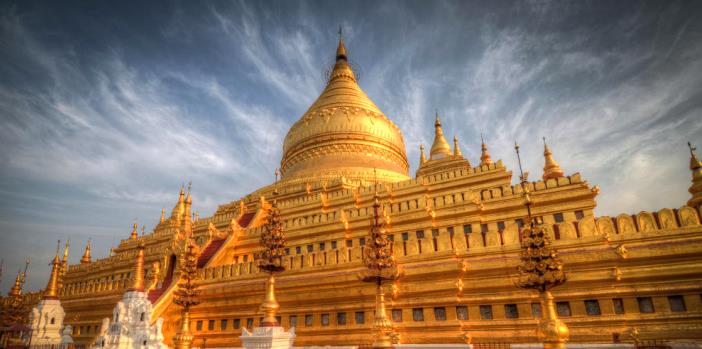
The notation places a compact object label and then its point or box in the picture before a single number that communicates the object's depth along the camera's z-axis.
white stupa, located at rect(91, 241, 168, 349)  12.10
